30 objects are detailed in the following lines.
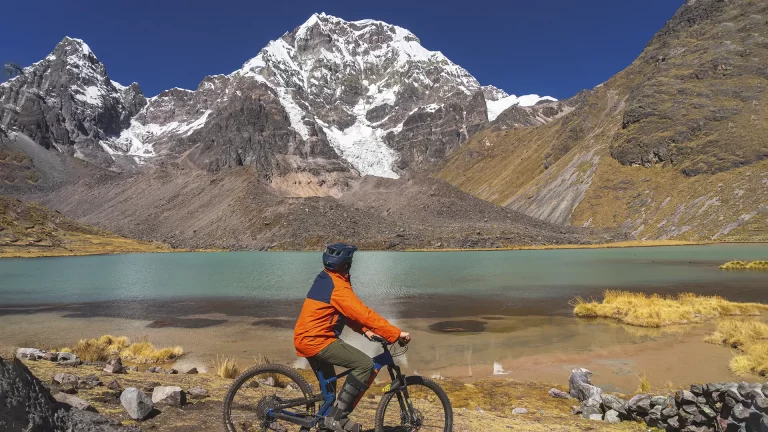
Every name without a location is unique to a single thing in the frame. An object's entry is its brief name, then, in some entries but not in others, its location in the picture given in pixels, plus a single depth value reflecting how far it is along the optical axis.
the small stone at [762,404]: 6.75
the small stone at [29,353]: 12.41
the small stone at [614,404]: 9.77
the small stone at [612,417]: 9.63
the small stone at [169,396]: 8.05
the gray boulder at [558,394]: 11.69
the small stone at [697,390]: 8.82
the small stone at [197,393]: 8.85
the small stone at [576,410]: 10.49
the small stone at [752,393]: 7.67
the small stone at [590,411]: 10.09
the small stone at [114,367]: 11.24
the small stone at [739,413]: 7.46
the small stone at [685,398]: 8.75
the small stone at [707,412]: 8.45
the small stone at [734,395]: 8.01
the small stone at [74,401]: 6.46
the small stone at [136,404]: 7.20
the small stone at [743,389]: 7.98
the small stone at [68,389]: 8.15
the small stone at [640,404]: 9.44
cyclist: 6.18
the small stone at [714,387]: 8.53
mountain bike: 6.57
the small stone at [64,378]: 8.66
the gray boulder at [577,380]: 11.74
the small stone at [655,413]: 9.16
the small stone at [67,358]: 12.16
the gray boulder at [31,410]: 4.36
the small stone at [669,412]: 8.96
